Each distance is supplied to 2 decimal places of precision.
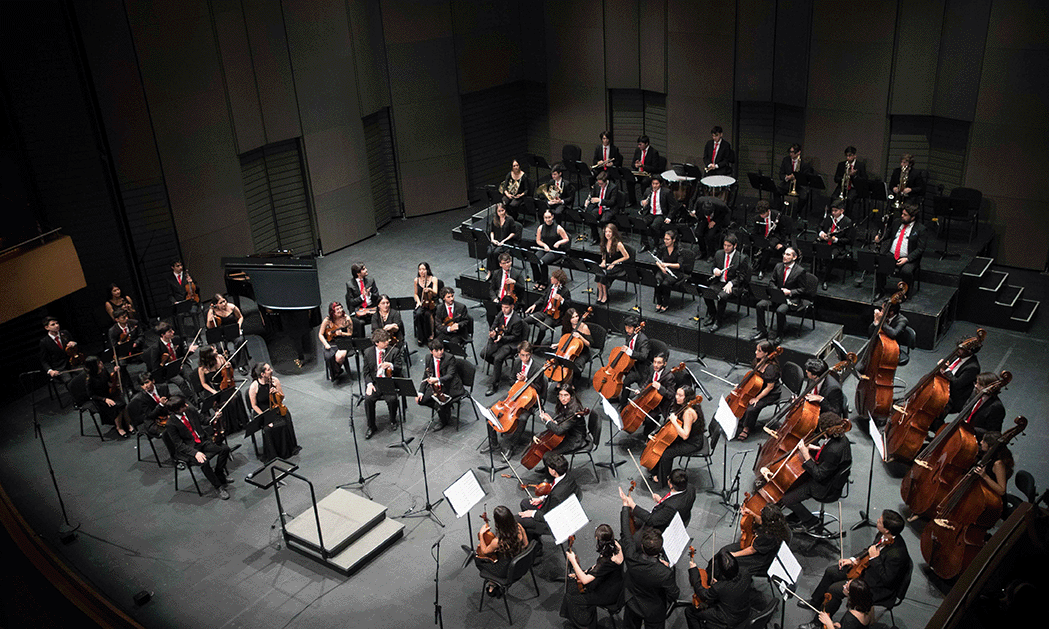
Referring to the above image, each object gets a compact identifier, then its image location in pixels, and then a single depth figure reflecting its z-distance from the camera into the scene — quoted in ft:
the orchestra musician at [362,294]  45.43
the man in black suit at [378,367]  38.40
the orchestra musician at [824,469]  28.81
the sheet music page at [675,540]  24.59
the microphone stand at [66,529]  33.50
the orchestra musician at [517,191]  53.42
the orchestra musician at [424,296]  45.24
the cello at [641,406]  35.50
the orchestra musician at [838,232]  44.24
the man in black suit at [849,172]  49.75
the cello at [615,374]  38.45
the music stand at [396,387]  34.42
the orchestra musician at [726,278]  42.50
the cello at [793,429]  30.68
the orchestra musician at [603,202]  51.44
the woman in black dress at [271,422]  36.32
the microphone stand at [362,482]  35.26
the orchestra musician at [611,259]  44.60
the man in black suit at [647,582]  25.05
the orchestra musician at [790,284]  40.98
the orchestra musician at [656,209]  49.08
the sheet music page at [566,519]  25.55
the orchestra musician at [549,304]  42.93
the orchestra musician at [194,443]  34.94
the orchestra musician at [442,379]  38.14
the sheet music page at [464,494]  27.27
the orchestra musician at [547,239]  48.55
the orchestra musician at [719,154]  53.83
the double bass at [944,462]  27.68
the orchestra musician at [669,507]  28.02
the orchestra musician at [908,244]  42.52
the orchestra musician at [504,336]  41.91
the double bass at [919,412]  30.94
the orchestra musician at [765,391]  35.32
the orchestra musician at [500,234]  48.49
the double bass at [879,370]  34.37
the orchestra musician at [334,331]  42.57
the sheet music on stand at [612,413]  30.66
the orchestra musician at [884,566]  24.79
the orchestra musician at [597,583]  25.17
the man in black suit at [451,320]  43.24
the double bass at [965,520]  26.07
